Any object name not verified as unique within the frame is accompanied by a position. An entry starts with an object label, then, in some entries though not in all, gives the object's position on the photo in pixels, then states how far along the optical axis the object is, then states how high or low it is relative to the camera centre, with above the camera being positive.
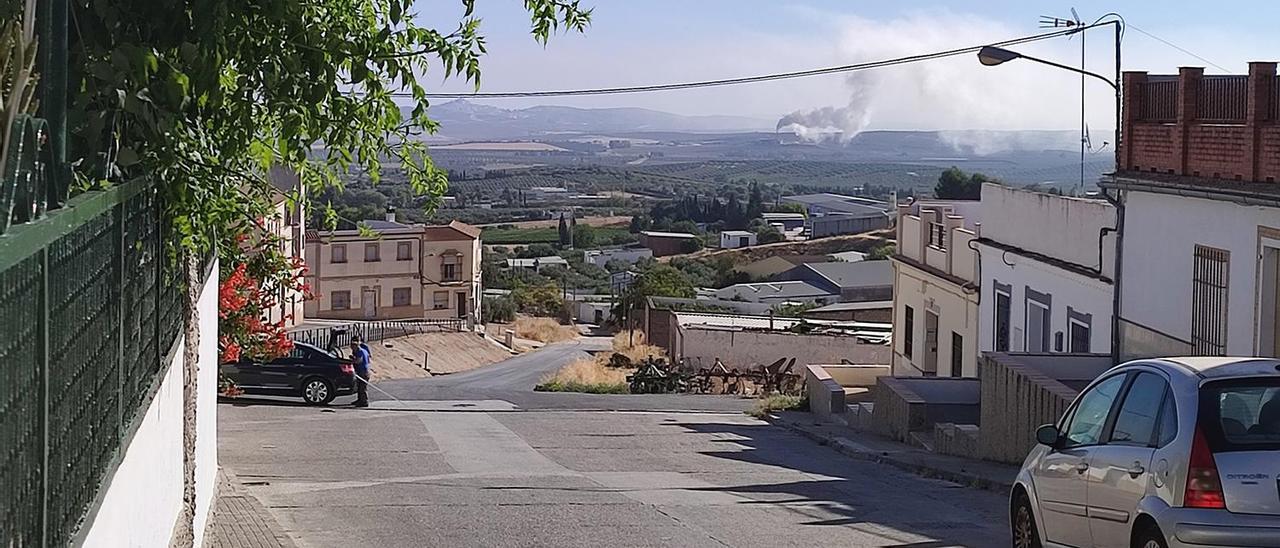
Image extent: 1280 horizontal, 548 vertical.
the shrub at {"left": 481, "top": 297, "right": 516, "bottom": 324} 93.50 -6.74
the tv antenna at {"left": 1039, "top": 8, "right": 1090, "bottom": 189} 31.52 +3.77
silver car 7.67 -1.37
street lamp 24.97 +2.55
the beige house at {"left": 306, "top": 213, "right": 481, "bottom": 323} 83.00 -4.16
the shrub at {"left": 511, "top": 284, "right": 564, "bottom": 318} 101.81 -6.70
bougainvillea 15.65 -0.95
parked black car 32.16 -3.75
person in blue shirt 32.22 -3.67
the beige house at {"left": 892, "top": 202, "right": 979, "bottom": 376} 37.38 -2.28
